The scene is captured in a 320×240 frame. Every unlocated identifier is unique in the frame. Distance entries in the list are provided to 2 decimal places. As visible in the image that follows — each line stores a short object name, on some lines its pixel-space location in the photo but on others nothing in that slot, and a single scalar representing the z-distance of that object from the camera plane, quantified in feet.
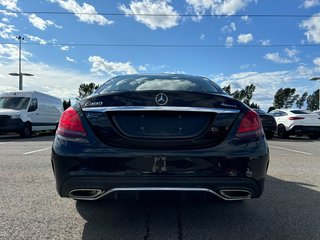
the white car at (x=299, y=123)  33.49
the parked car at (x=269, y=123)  32.94
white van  32.52
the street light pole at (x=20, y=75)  82.68
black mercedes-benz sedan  6.24
